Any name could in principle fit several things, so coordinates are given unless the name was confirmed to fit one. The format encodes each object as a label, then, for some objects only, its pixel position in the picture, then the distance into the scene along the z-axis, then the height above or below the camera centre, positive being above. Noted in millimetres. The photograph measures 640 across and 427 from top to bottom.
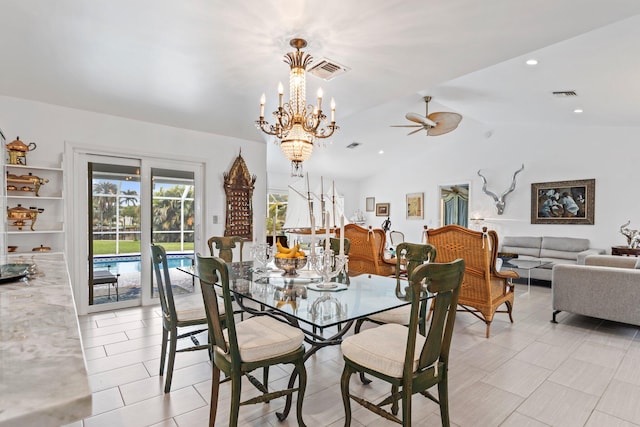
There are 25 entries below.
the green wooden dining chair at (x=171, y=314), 2301 -731
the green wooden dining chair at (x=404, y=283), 2289 -517
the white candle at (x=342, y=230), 2050 -115
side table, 5074 -584
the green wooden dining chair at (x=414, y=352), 1479 -697
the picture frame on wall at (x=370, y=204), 10361 +262
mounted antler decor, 7102 +401
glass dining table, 1750 -517
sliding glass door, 3953 -130
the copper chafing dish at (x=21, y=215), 3154 -30
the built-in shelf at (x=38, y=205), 3207 +71
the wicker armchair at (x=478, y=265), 3365 -542
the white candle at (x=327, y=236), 2096 -153
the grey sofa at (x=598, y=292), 3301 -824
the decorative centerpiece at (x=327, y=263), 2098 -325
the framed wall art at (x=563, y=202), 6172 +209
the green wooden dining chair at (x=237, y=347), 1634 -704
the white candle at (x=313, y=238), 2180 -171
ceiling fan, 4927 +1388
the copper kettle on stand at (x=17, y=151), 3191 +586
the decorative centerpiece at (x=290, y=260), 2527 -359
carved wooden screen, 4730 +188
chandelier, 2658 +758
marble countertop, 502 -298
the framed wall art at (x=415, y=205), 9000 +189
